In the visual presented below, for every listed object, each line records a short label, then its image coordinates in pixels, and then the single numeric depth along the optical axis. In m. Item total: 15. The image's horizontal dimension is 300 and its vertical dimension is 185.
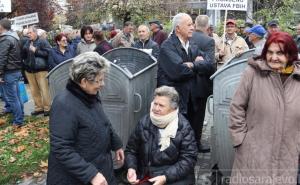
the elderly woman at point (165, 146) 2.72
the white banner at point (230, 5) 5.33
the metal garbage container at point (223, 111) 3.02
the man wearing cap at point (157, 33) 7.03
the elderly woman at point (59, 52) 5.70
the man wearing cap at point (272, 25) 6.74
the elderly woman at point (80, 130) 2.04
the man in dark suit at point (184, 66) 3.60
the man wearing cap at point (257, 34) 4.90
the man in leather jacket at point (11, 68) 5.23
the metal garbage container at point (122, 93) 3.44
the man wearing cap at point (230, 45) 5.37
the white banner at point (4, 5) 6.37
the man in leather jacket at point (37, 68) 5.93
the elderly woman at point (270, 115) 2.21
